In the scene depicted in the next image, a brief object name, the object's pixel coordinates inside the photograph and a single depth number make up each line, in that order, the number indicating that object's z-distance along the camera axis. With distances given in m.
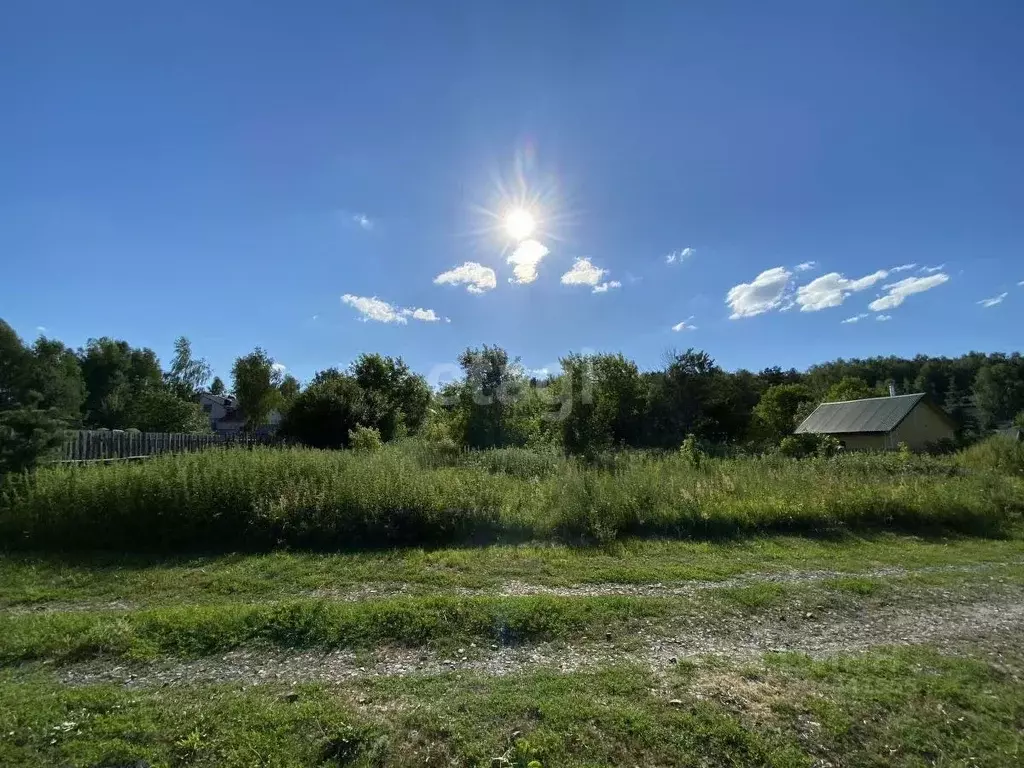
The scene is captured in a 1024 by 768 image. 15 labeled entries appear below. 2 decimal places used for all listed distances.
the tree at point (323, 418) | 24.25
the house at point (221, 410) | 63.17
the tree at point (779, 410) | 43.47
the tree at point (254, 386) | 37.81
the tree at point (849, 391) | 47.16
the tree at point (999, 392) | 71.75
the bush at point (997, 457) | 17.31
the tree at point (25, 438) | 9.66
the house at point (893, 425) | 34.16
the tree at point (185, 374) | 60.34
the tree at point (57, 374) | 33.41
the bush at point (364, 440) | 19.04
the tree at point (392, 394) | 27.59
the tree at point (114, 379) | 46.84
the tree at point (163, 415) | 38.34
